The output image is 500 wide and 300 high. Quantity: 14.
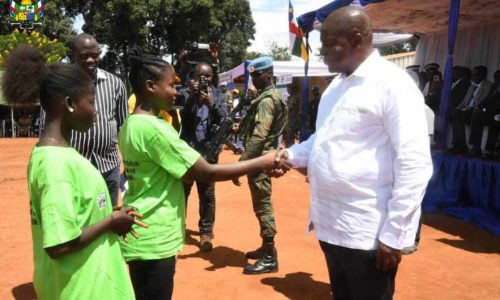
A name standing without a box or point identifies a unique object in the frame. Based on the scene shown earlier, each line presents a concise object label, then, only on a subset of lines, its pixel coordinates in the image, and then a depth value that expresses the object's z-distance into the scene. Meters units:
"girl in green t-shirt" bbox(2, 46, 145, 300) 1.56
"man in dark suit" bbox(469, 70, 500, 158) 7.05
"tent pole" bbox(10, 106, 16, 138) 18.83
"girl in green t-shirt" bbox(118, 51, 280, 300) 2.10
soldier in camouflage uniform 4.09
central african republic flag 10.66
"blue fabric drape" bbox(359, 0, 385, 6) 6.77
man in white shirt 1.93
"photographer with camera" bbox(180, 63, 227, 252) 4.97
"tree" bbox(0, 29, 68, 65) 19.22
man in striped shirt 3.22
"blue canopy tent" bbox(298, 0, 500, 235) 6.42
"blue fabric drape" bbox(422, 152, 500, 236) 6.27
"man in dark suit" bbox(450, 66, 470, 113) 8.62
